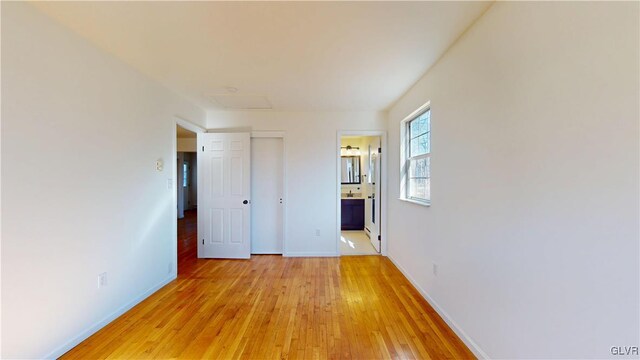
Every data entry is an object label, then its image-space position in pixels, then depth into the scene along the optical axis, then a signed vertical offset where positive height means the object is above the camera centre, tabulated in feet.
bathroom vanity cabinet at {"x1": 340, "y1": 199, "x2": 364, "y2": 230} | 20.17 -2.92
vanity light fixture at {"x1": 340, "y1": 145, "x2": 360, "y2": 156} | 21.31 +2.24
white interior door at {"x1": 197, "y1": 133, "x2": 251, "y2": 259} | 13.44 -0.90
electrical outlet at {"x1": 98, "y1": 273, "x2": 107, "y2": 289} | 7.06 -2.84
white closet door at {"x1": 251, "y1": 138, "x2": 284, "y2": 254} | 14.21 -1.28
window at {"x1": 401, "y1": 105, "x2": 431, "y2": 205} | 9.41 +0.84
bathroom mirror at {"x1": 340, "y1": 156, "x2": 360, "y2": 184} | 21.26 +0.73
